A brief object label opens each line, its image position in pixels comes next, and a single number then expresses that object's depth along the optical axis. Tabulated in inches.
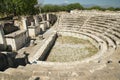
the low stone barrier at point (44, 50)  297.3
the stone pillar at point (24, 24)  446.1
